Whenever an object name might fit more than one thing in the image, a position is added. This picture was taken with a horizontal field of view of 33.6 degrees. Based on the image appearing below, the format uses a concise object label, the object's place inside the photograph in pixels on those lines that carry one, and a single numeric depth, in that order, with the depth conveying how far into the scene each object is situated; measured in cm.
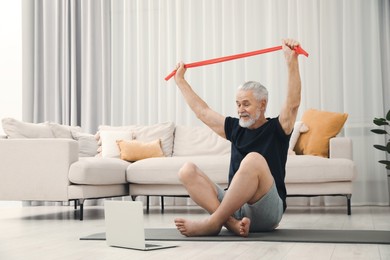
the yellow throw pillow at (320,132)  521
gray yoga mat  290
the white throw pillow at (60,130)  539
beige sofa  469
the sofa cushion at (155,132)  590
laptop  261
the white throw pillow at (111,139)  572
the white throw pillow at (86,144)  568
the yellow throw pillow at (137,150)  561
